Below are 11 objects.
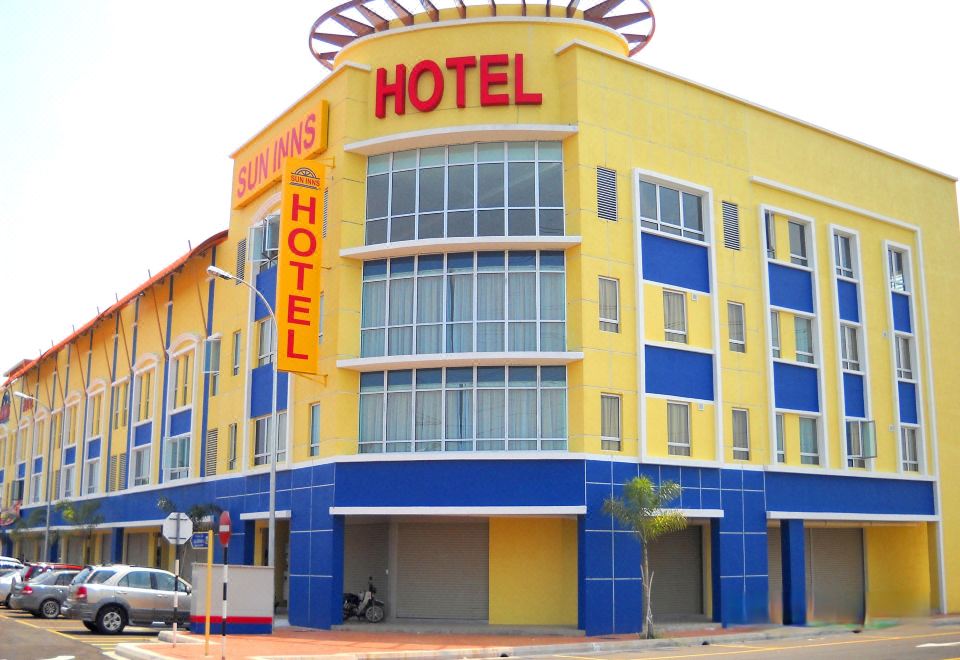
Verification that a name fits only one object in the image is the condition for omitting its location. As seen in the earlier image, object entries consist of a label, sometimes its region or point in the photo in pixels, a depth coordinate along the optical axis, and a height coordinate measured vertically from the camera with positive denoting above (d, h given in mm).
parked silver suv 26891 -1735
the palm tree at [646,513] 27000 +409
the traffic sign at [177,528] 22672 +11
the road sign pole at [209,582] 20672 -1050
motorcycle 29641 -2083
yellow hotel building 28844 +4938
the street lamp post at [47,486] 50016 +2211
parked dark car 32125 -1960
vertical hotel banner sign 30172 +7278
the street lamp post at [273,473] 28906 +1480
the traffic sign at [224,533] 29019 -113
